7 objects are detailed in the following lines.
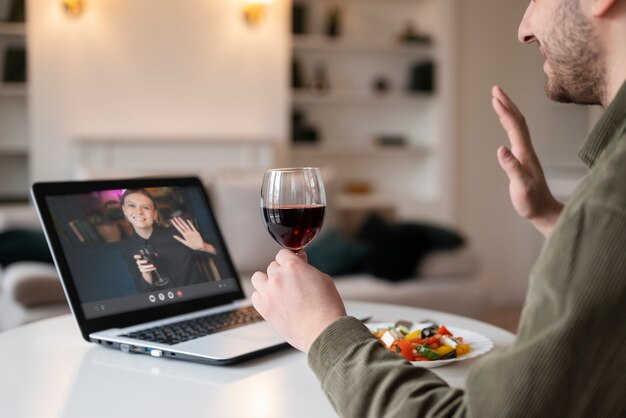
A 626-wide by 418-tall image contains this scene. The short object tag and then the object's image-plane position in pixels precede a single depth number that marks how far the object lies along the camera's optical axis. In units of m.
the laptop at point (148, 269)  1.33
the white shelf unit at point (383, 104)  5.33
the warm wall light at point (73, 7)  4.75
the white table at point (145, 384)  1.01
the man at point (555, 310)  0.66
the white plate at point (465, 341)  1.17
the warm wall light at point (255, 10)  5.04
